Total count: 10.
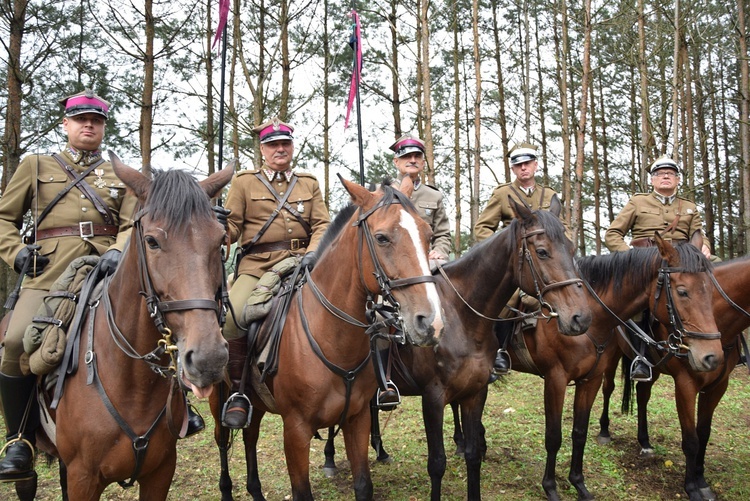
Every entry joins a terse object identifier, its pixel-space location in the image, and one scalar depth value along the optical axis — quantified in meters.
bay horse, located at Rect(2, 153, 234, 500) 2.23
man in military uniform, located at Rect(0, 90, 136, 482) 3.17
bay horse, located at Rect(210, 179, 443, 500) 3.13
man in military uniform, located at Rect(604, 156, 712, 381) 6.59
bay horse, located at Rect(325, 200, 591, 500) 4.23
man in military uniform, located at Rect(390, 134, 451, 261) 5.88
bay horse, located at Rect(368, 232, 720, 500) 4.91
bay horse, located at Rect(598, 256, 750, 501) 5.00
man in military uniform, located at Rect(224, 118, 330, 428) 4.53
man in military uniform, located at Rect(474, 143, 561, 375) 5.66
